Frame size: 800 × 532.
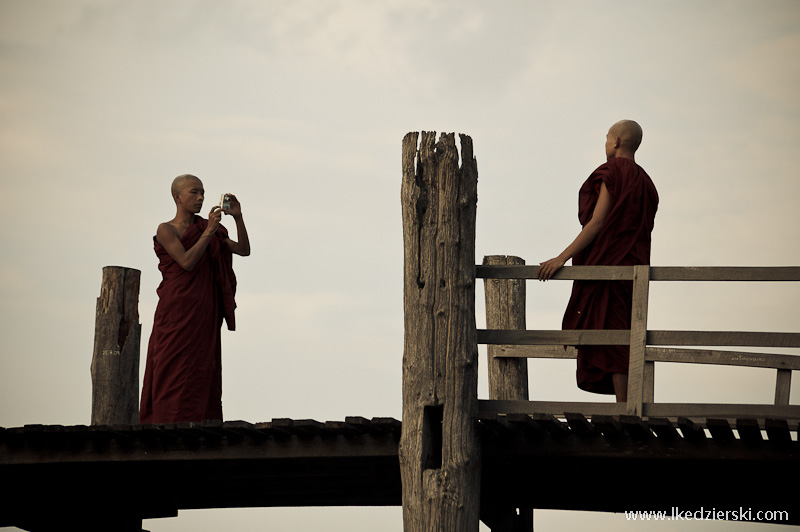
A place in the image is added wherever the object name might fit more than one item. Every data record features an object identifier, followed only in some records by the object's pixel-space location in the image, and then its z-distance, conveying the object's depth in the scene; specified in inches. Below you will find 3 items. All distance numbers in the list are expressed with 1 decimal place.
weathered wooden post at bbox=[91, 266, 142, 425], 695.1
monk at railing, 542.0
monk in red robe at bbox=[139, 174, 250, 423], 625.9
